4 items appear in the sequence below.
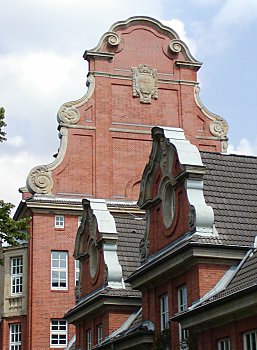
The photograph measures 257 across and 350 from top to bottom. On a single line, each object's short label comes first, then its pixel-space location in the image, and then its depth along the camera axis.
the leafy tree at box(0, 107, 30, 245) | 26.53
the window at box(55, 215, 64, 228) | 49.12
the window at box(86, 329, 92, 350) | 36.88
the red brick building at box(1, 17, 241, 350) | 48.53
